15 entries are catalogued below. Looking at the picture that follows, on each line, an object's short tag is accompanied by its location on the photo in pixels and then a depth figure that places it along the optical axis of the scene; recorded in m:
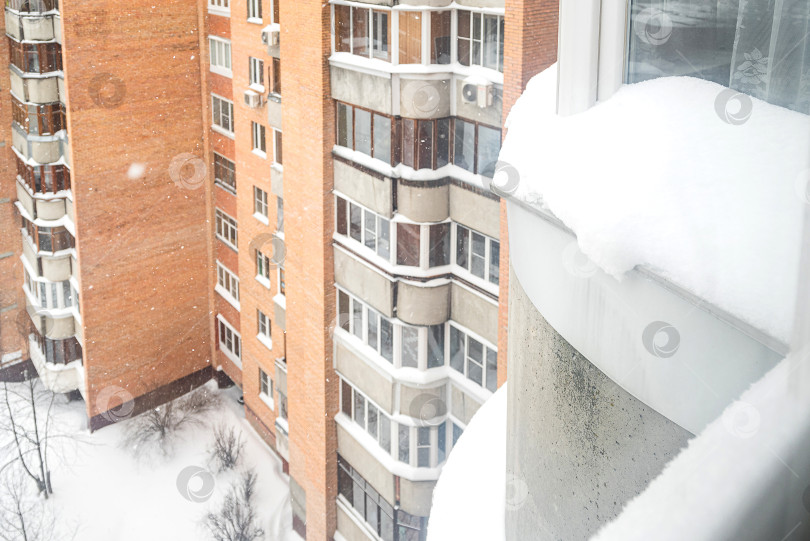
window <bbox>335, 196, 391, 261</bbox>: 13.91
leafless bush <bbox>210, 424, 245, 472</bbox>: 21.61
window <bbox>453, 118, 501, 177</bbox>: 11.81
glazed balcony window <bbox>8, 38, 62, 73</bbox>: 21.27
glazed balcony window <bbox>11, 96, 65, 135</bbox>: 21.59
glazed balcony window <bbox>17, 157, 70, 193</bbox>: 22.22
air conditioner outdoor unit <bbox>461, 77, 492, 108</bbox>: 11.14
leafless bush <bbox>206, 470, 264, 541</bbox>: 19.17
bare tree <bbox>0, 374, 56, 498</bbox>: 21.38
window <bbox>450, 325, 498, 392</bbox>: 13.01
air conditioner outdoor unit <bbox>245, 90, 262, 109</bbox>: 18.47
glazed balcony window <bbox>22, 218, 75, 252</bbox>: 22.92
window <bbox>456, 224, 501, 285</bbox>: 12.44
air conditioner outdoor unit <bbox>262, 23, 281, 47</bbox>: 16.12
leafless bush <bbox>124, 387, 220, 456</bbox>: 22.58
